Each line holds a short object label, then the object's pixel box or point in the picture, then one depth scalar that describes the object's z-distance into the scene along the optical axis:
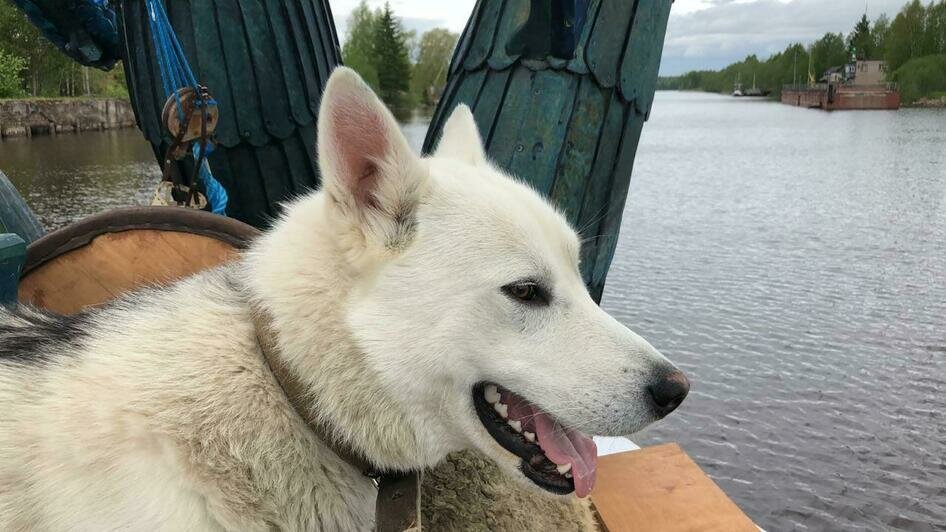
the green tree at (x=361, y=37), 82.06
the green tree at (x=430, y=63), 91.38
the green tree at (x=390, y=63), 84.19
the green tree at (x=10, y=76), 46.81
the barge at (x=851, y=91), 73.69
